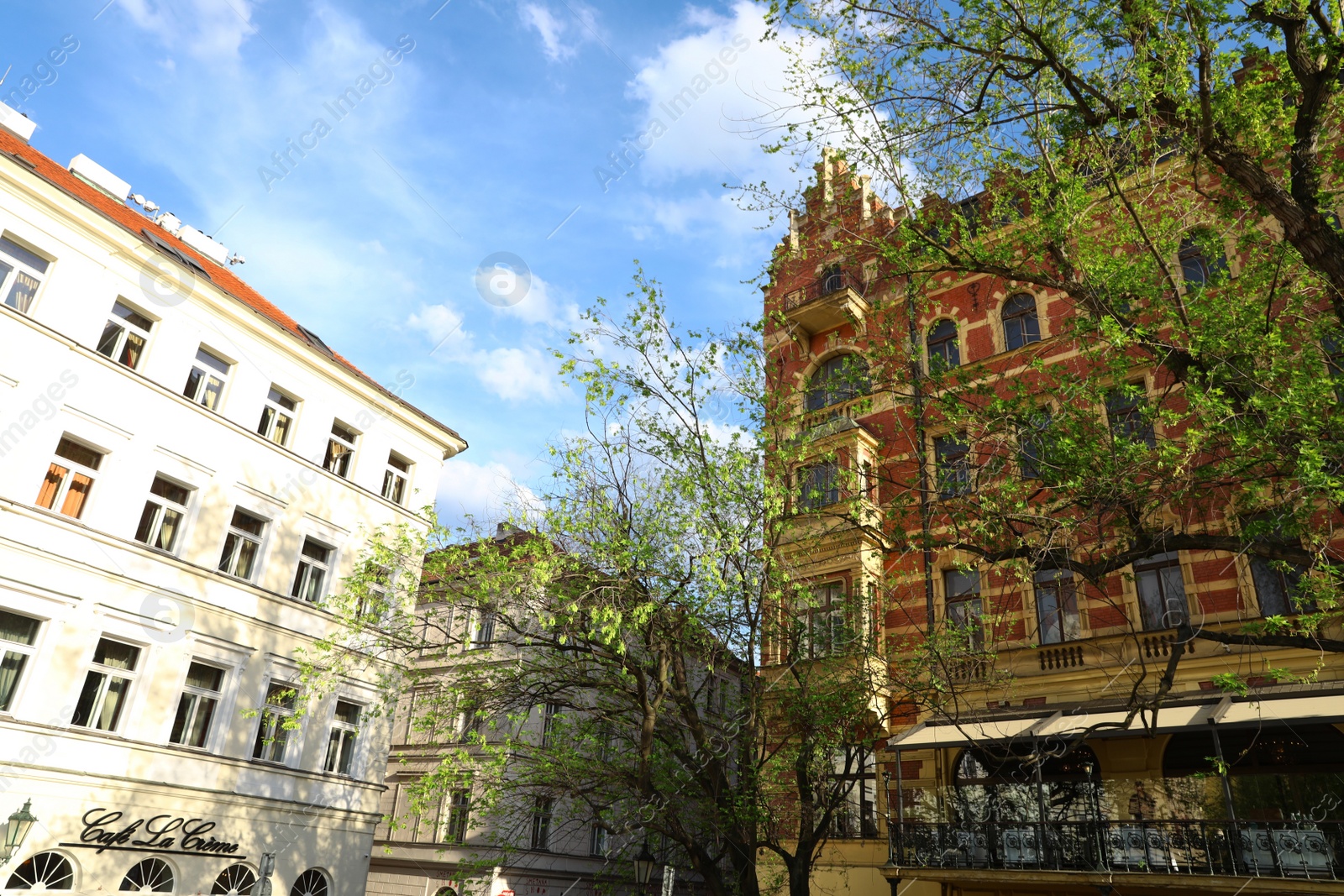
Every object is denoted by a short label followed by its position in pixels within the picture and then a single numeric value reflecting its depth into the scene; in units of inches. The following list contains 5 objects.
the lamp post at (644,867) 547.2
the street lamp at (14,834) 557.0
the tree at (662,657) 536.1
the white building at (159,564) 637.3
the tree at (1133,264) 368.5
